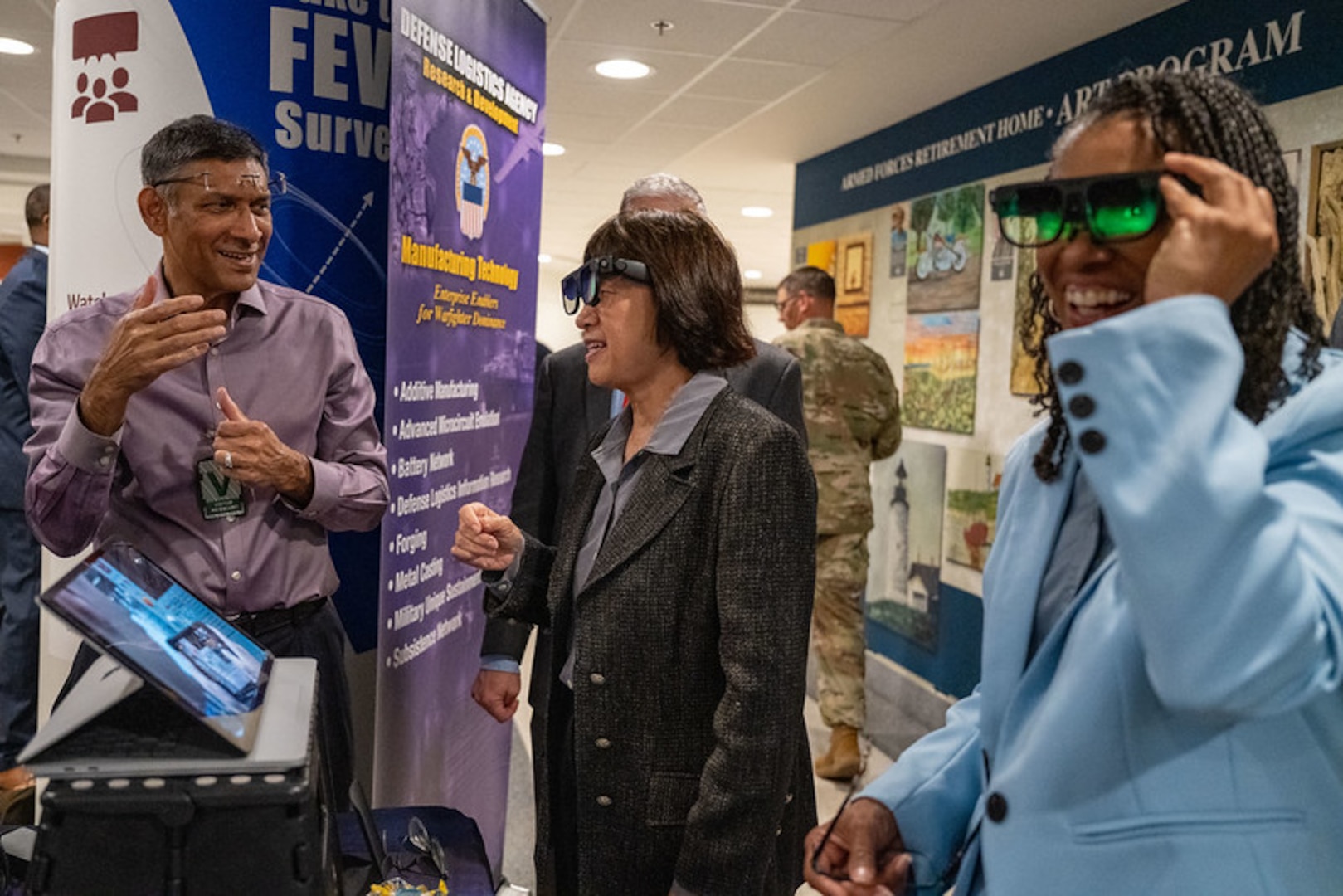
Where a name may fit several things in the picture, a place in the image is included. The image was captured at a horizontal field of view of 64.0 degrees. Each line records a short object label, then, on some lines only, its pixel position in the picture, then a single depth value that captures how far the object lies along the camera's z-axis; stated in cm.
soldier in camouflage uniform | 457
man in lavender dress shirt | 165
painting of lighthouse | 552
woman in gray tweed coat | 144
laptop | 98
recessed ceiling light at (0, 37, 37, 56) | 500
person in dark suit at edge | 359
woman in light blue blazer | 68
